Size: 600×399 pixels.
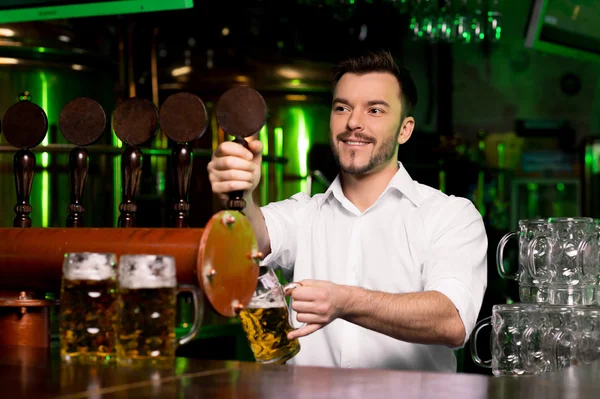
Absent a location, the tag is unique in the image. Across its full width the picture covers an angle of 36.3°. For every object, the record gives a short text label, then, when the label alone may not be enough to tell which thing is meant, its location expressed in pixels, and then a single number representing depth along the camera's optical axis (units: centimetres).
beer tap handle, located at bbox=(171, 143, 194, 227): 162
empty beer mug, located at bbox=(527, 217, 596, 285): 206
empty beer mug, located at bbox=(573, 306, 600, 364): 188
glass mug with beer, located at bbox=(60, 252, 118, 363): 137
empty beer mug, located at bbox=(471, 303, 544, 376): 197
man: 227
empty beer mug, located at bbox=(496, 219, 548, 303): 208
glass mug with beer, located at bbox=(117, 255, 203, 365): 133
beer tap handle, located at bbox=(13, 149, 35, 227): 176
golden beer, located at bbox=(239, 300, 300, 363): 161
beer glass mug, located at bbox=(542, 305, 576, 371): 191
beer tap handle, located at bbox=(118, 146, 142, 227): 166
